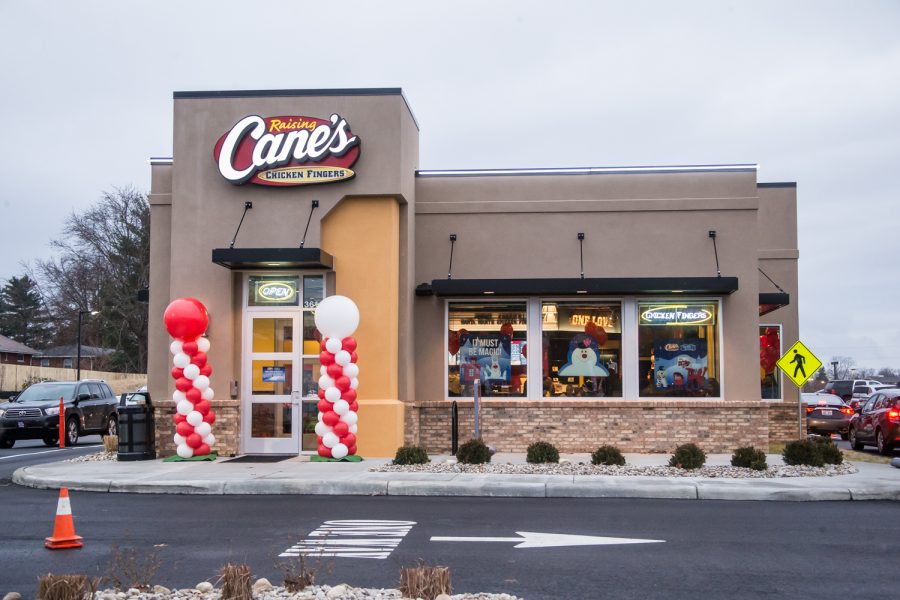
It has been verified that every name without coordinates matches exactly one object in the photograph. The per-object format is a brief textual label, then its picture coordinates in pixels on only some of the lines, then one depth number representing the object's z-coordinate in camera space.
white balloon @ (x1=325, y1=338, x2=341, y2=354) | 17.20
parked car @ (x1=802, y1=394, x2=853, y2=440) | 31.64
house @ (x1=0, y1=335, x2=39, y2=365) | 74.38
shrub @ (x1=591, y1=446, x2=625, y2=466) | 16.12
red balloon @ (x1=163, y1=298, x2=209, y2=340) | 17.59
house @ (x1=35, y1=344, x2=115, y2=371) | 84.00
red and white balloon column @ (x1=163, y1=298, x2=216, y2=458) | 17.70
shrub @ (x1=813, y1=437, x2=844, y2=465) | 16.55
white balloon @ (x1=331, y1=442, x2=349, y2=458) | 17.27
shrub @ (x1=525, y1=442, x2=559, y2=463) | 16.38
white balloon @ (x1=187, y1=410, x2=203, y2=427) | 17.75
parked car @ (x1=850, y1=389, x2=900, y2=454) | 21.80
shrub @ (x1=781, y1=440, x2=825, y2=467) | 16.06
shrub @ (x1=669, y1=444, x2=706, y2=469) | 15.58
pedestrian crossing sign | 18.58
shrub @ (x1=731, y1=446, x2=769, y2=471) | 15.52
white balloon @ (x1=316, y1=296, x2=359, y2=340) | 17.16
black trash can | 18.19
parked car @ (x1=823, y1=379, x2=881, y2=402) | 55.27
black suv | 26.31
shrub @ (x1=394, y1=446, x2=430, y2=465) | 16.12
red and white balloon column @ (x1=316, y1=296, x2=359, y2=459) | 17.19
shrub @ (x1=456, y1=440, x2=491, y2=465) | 16.16
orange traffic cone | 9.70
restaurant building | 18.84
